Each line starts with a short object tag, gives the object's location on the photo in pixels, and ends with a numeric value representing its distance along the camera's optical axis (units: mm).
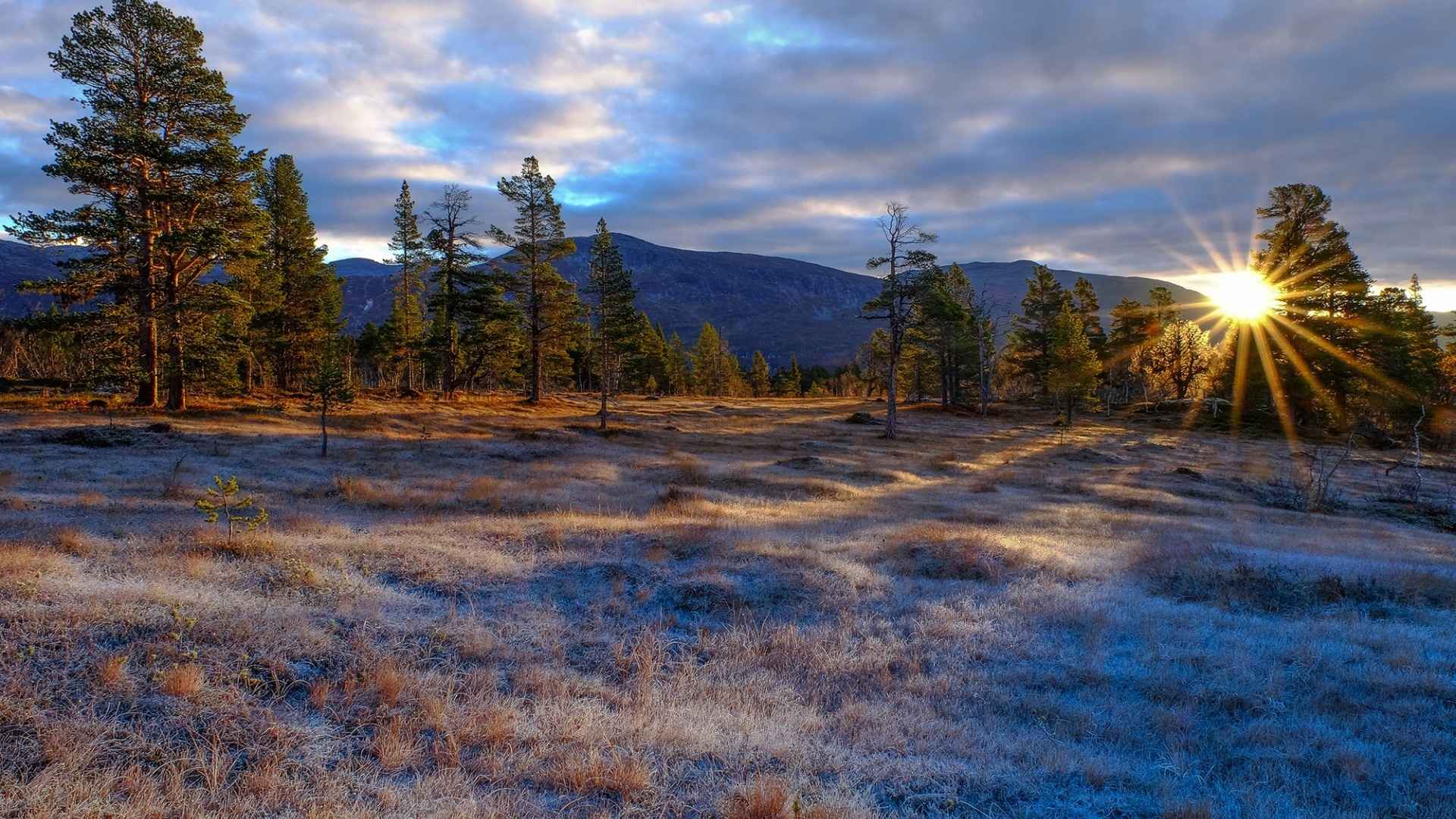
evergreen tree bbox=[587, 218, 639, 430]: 35719
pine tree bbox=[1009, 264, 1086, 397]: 55438
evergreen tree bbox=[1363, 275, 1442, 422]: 39594
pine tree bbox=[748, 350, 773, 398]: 92000
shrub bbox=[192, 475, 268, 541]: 9305
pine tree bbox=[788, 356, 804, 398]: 96688
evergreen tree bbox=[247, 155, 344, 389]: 38812
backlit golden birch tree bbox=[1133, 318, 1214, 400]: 60500
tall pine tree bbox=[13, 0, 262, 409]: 22578
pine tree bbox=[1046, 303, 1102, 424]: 48197
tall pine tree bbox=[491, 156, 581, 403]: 40344
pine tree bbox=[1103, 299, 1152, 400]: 60250
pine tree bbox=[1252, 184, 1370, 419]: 41469
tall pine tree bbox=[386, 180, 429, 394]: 44125
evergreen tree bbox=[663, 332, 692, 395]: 86000
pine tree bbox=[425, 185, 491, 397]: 39812
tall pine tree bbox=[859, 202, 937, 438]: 32281
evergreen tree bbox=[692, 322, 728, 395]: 87625
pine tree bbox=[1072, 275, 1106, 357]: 61875
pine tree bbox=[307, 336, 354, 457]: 19938
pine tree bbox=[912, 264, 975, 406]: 41500
